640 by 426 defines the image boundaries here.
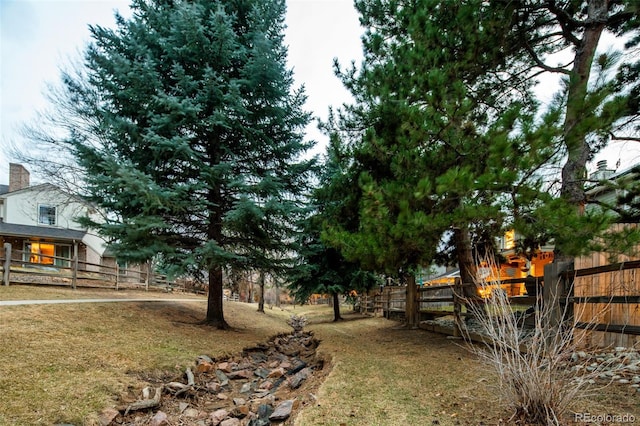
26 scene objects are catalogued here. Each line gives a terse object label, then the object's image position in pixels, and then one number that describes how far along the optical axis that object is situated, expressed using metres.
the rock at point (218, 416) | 3.83
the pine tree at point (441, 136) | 4.07
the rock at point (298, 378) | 4.96
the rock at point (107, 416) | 3.41
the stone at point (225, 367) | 5.86
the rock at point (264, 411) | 3.74
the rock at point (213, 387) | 4.93
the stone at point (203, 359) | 5.80
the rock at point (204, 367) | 5.50
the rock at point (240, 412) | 3.94
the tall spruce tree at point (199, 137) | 7.34
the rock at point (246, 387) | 5.03
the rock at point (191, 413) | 3.99
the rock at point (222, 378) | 5.31
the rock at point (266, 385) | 5.13
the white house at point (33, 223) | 19.16
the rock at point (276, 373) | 5.69
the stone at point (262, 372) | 5.80
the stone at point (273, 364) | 6.45
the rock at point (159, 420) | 3.61
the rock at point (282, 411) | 3.54
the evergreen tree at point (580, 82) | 3.86
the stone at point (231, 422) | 3.68
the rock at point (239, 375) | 5.67
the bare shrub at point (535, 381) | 2.55
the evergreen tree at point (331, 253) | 7.33
